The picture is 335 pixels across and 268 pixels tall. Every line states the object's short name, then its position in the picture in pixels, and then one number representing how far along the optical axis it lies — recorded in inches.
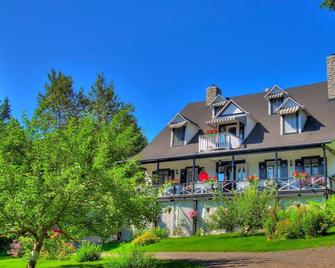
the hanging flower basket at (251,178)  1127.6
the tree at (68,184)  576.4
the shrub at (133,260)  548.4
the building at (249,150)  1170.0
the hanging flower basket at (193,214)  1204.5
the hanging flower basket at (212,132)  1323.1
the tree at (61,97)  1946.4
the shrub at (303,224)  830.5
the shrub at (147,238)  1009.6
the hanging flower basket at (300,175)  1114.1
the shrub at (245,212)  967.6
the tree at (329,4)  467.2
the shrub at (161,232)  1149.3
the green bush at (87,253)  814.5
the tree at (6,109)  2346.2
